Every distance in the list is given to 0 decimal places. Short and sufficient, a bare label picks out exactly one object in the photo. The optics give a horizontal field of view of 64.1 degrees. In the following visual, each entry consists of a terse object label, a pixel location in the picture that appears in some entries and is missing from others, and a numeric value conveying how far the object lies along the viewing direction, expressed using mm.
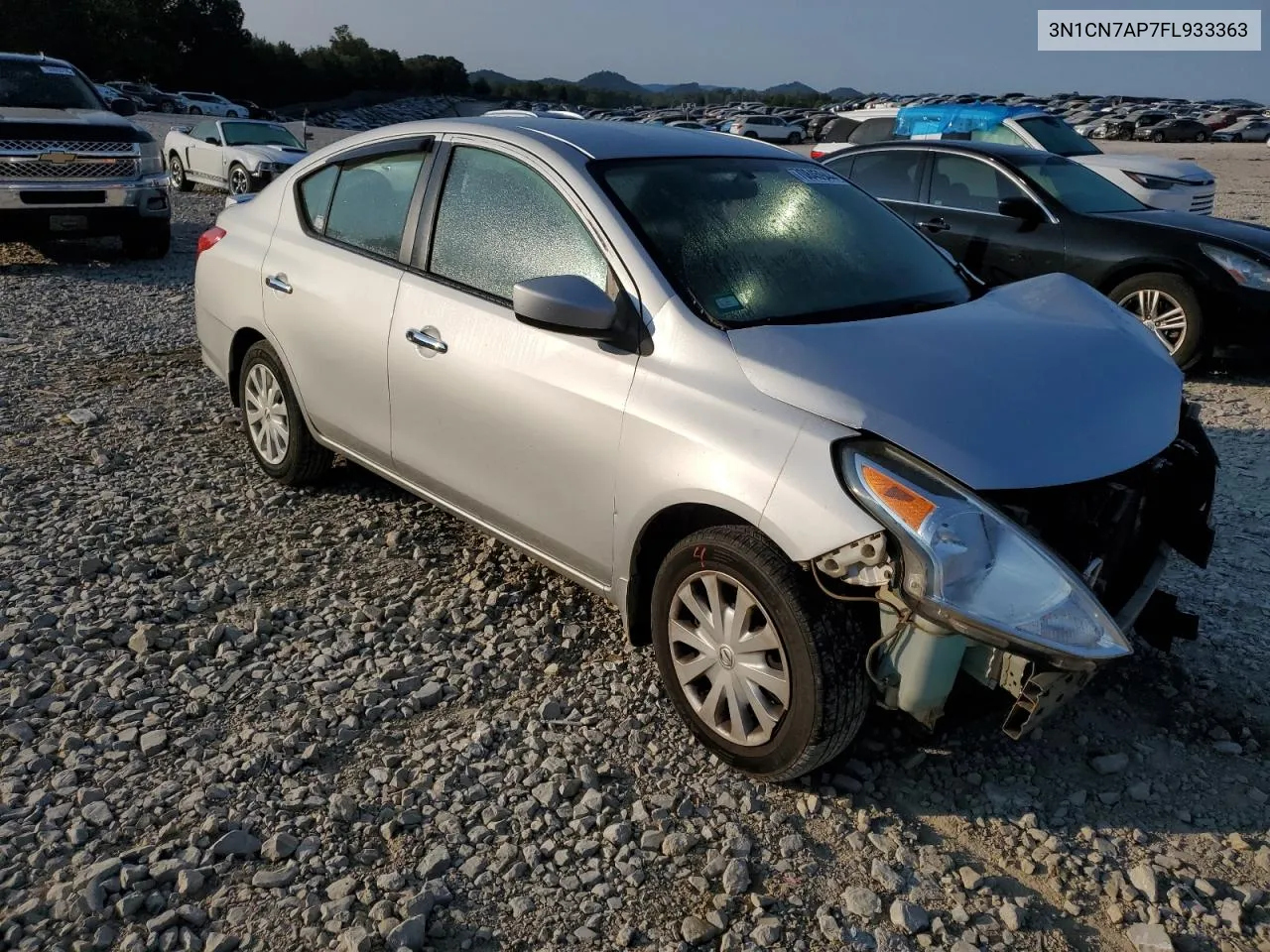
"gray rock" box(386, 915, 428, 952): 2357
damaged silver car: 2547
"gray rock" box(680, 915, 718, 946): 2406
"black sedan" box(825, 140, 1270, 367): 6797
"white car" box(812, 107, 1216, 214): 10711
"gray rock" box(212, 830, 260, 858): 2623
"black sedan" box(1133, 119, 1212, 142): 48194
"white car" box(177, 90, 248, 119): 52594
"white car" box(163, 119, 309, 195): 16719
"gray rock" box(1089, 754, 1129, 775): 3020
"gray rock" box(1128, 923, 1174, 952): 2389
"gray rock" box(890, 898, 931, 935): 2449
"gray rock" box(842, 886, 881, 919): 2492
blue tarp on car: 12055
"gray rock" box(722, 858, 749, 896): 2553
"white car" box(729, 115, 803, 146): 47094
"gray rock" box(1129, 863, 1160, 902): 2543
